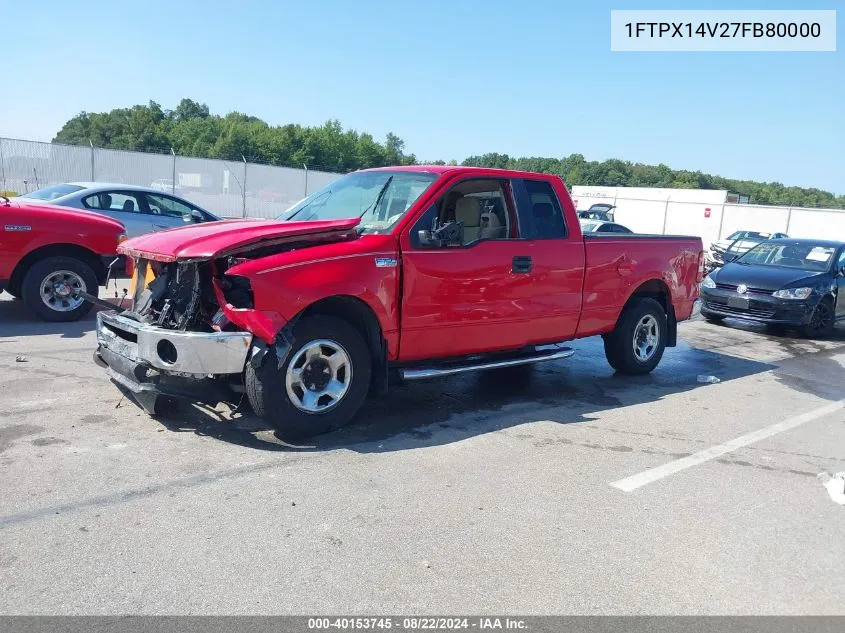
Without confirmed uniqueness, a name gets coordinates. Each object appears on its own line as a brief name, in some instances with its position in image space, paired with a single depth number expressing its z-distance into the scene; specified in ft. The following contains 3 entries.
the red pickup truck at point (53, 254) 26.16
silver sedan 37.52
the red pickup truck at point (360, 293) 15.69
